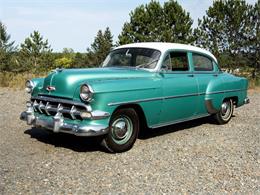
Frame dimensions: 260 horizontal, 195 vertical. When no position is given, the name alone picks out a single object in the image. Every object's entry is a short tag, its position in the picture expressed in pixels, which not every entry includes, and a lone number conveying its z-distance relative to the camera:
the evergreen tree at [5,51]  29.89
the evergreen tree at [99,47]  29.47
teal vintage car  4.10
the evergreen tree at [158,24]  22.02
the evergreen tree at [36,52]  39.17
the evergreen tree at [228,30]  16.44
